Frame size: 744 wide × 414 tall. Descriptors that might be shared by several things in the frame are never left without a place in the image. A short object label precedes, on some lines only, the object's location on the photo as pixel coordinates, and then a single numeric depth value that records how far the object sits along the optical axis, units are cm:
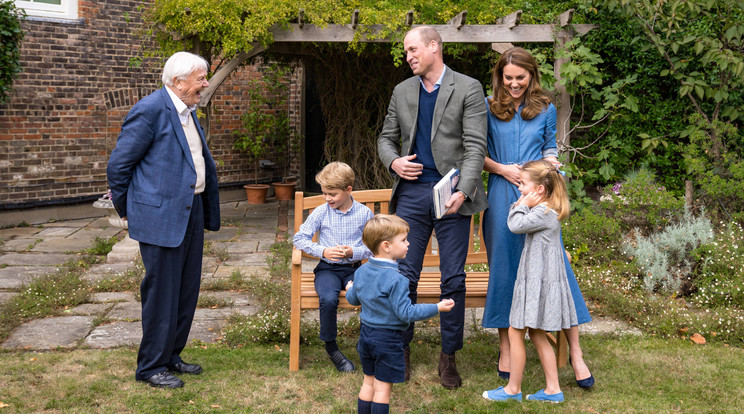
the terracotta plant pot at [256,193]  1168
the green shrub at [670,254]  577
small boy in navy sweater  309
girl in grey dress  359
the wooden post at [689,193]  687
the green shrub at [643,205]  656
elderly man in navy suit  368
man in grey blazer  376
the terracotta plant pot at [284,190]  1214
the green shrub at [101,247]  769
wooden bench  416
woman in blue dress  385
